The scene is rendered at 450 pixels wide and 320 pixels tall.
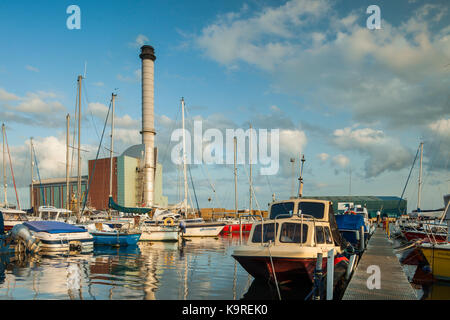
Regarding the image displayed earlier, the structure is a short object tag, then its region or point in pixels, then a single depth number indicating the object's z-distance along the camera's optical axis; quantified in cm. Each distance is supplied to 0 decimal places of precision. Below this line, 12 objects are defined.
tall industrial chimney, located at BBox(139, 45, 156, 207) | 8844
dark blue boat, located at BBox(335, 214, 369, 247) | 2431
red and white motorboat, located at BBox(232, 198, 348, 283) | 1312
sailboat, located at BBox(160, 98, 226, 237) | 4316
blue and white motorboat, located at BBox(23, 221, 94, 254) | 2473
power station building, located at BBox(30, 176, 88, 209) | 11556
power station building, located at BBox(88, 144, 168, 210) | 9494
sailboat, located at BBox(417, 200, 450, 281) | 1608
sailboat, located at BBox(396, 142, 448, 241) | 3085
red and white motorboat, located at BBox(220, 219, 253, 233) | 5621
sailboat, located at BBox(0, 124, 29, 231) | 3827
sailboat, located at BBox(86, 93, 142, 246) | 3119
